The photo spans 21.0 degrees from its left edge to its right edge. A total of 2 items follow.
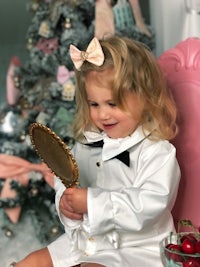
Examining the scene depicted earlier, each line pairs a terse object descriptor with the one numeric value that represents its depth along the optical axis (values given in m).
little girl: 1.27
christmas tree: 2.19
